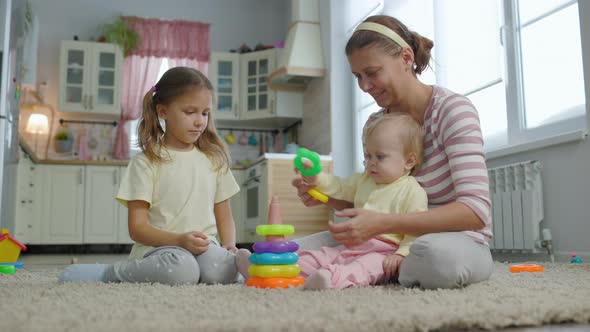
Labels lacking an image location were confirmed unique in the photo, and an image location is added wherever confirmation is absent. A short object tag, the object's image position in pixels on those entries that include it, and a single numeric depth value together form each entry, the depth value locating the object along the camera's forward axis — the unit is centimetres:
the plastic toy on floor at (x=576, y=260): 239
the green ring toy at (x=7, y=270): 224
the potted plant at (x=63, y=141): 576
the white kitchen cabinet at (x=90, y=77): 570
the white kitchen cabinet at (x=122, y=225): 545
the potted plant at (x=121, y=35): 583
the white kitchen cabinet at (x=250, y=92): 575
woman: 131
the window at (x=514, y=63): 272
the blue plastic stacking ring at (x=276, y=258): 136
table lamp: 564
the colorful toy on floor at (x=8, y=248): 268
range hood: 511
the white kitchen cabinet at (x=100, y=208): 544
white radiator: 280
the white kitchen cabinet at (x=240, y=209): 566
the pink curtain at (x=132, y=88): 593
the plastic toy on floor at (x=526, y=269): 203
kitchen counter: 531
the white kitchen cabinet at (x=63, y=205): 537
